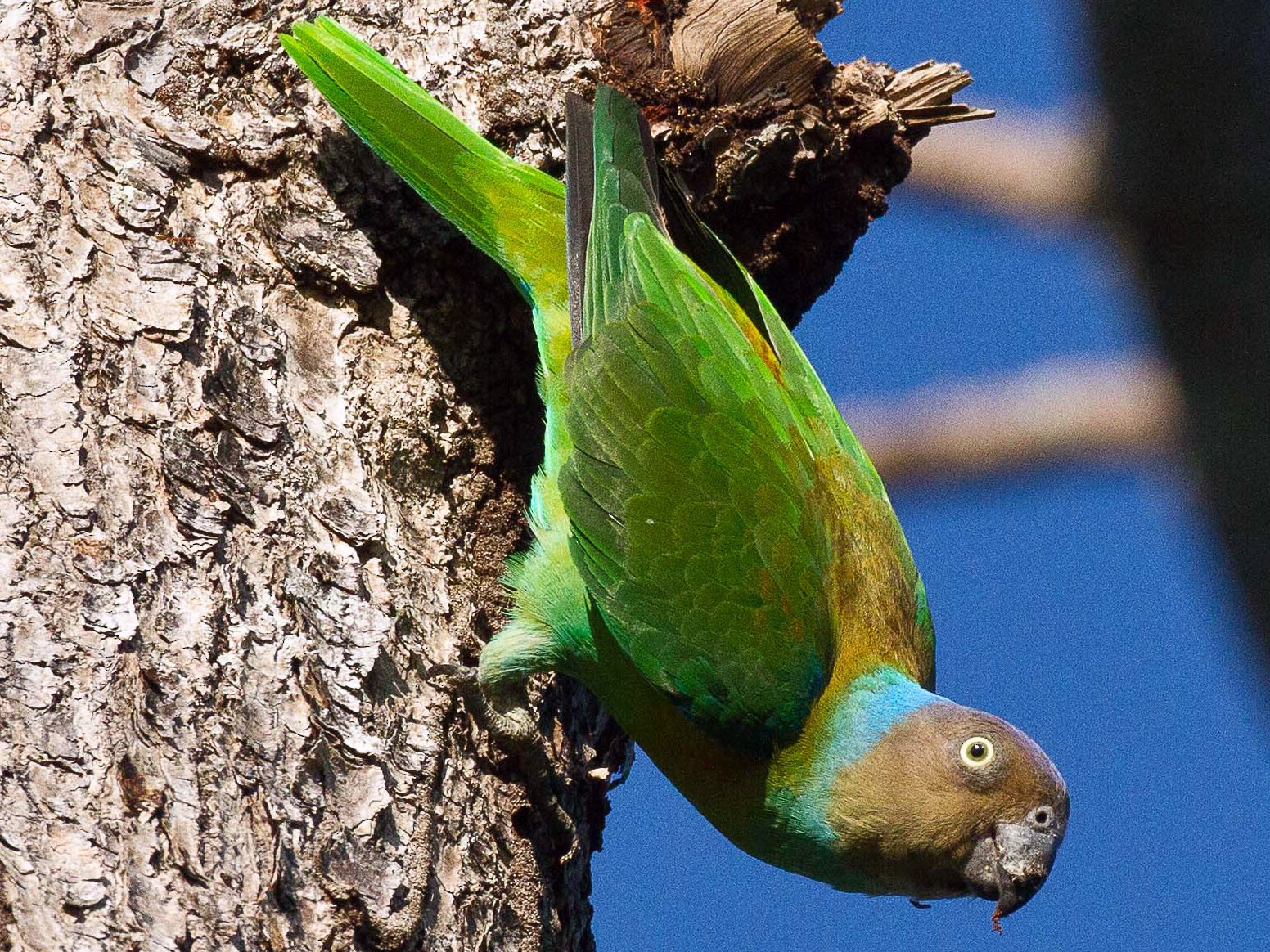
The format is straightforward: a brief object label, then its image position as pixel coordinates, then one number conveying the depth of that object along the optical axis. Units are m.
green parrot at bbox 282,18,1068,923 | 6.50
